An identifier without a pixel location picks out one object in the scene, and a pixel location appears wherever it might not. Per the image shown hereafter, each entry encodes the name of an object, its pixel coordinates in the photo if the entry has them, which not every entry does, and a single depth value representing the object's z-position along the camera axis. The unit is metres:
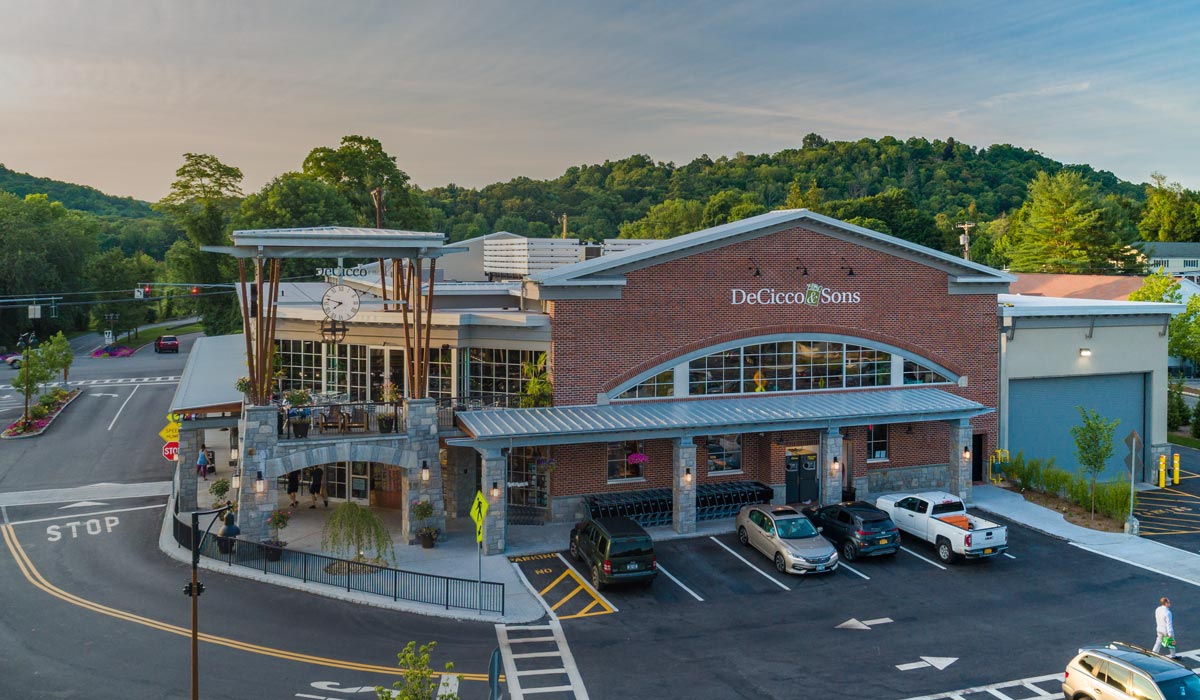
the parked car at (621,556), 21.55
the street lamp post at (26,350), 43.98
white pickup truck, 23.64
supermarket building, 26.34
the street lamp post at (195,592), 14.28
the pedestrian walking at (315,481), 30.45
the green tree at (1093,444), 29.25
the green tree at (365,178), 77.12
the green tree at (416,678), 11.09
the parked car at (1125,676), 13.95
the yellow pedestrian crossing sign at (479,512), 20.39
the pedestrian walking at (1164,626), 17.09
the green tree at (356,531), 21.91
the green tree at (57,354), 48.00
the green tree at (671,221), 116.94
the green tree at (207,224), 68.31
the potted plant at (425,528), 24.92
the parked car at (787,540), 22.80
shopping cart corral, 27.23
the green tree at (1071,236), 82.00
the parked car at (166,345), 77.25
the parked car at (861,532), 23.98
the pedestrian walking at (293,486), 29.98
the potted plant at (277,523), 24.30
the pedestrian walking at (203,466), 34.09
